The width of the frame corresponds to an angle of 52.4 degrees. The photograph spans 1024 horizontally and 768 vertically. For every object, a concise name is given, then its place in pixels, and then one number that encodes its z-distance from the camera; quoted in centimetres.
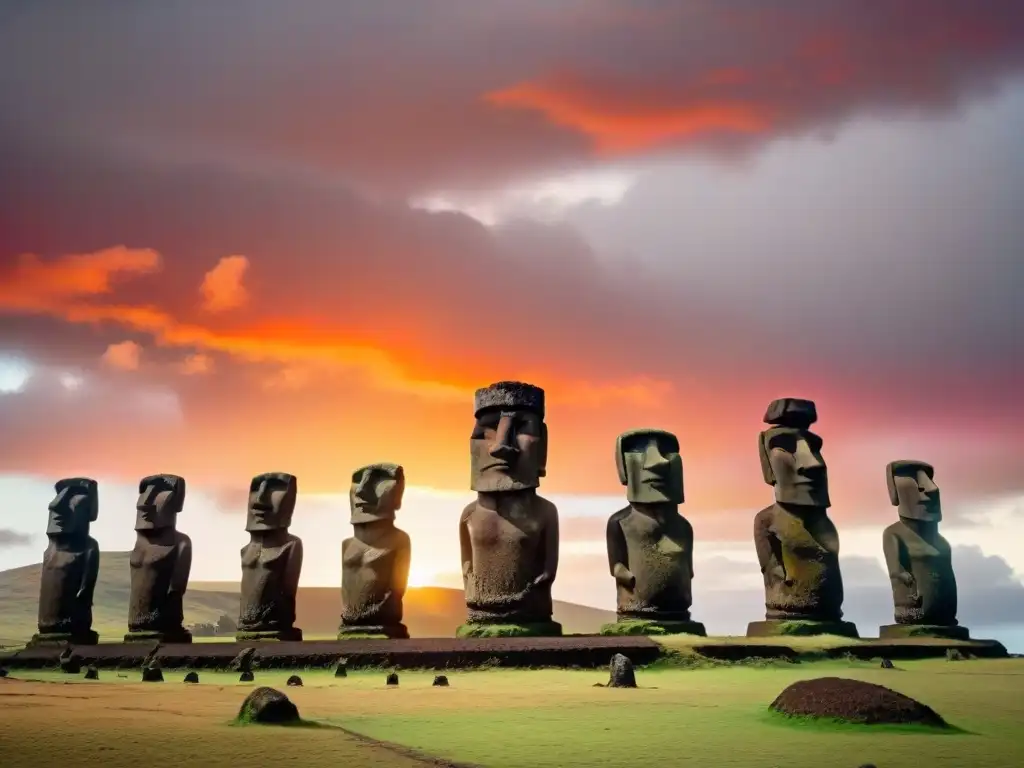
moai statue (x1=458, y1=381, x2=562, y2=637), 1473
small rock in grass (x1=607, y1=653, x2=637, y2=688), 943
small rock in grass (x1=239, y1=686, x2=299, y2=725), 634
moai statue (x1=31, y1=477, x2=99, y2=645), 1959
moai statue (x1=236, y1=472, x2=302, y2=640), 1719
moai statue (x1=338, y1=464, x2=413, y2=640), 1630
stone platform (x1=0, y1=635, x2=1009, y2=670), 1225
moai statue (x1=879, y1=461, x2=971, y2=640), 1741
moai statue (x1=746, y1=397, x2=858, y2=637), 1600
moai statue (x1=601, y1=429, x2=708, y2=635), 1514
